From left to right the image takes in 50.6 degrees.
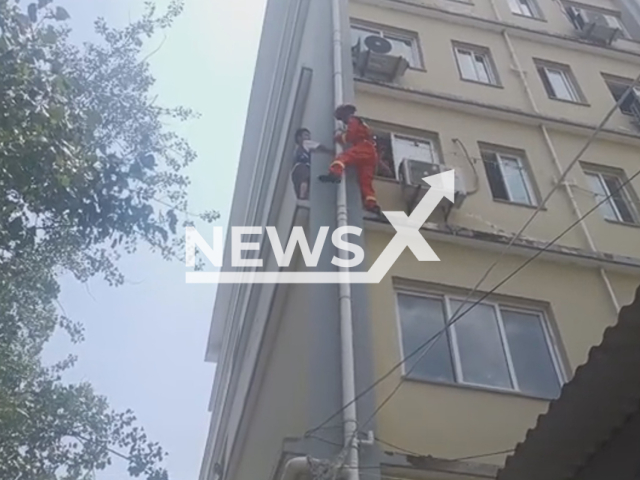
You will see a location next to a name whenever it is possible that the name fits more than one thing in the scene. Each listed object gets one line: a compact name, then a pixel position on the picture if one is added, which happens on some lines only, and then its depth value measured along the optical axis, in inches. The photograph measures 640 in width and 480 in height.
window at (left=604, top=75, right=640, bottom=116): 438.9
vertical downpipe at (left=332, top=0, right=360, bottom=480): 211.8
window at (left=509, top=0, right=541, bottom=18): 509.0
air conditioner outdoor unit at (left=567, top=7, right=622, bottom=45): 493.7
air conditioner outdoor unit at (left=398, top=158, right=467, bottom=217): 314.8
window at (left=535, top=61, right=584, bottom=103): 436.5
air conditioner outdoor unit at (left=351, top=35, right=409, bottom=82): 386.9
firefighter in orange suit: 301.0
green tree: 233.5
